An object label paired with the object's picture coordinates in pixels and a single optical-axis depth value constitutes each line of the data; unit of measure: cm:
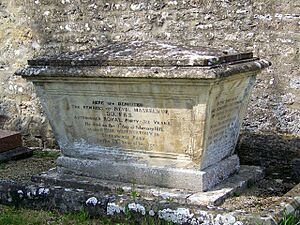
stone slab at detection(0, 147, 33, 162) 608
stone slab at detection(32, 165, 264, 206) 420
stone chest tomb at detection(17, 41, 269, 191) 422
